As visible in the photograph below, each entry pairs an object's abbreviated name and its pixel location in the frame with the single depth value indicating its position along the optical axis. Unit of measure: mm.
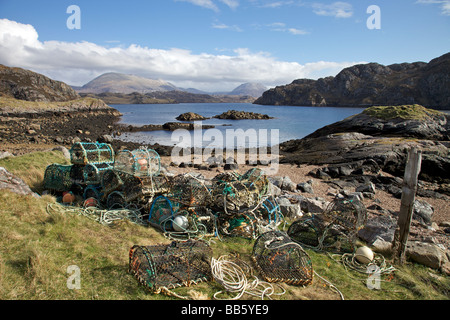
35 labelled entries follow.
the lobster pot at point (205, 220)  7082
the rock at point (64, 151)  15469
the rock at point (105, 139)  30853
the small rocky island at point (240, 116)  74438
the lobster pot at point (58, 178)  9383
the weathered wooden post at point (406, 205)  6208
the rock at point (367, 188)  13441
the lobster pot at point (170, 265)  4586
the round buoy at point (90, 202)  7924
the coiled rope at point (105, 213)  6781
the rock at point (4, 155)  12655
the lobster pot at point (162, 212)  7055
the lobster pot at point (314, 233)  7062
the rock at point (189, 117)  68625
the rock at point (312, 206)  10055
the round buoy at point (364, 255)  6246
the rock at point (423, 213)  10038
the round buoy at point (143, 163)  8141
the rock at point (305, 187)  13260
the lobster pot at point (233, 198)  7420
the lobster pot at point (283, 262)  5281
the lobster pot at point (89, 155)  9016
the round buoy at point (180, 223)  6824
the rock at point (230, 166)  18016
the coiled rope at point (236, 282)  4699
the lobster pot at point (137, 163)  8047
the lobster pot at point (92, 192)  8484
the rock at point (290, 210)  9117
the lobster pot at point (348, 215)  6969
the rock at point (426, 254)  6465
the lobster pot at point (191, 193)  7418
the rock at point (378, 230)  7358
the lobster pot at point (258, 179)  8938
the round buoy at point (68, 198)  8462
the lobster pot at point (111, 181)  8120
